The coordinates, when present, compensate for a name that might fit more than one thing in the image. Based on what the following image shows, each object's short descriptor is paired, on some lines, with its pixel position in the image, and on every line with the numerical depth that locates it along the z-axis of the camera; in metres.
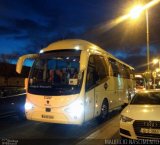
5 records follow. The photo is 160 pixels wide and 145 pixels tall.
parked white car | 3.93
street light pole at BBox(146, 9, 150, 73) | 13.27
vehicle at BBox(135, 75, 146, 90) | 25.14
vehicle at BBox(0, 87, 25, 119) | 6.77
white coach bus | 5.14
